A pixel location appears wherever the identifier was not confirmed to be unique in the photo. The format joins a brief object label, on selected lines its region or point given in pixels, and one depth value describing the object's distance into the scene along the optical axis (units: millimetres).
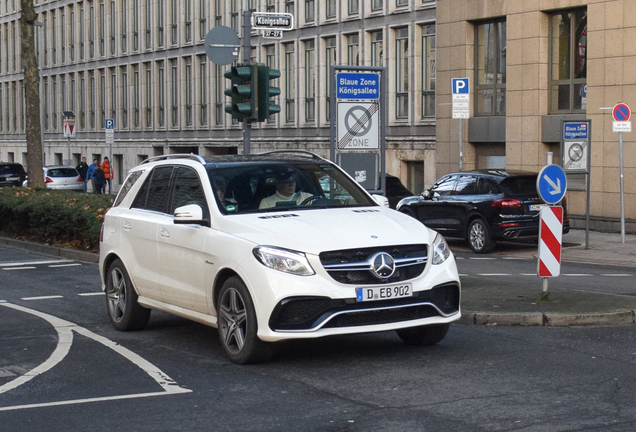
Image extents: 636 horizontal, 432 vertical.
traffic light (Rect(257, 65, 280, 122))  15000
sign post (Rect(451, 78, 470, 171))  23844
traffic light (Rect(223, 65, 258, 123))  14930
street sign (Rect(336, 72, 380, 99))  13328
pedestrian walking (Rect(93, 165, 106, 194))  46700
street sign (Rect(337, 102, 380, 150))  13430
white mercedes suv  8102
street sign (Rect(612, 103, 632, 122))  21281
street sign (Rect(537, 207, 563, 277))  11430
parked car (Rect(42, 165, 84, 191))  46825
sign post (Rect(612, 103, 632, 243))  21281
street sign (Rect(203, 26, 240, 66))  15711
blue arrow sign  11836
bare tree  28984
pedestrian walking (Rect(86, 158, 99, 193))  47031
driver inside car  9227
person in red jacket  48625
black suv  21000
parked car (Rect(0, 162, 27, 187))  48688
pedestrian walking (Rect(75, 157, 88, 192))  51438
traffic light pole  15188
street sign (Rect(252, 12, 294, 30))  15586
